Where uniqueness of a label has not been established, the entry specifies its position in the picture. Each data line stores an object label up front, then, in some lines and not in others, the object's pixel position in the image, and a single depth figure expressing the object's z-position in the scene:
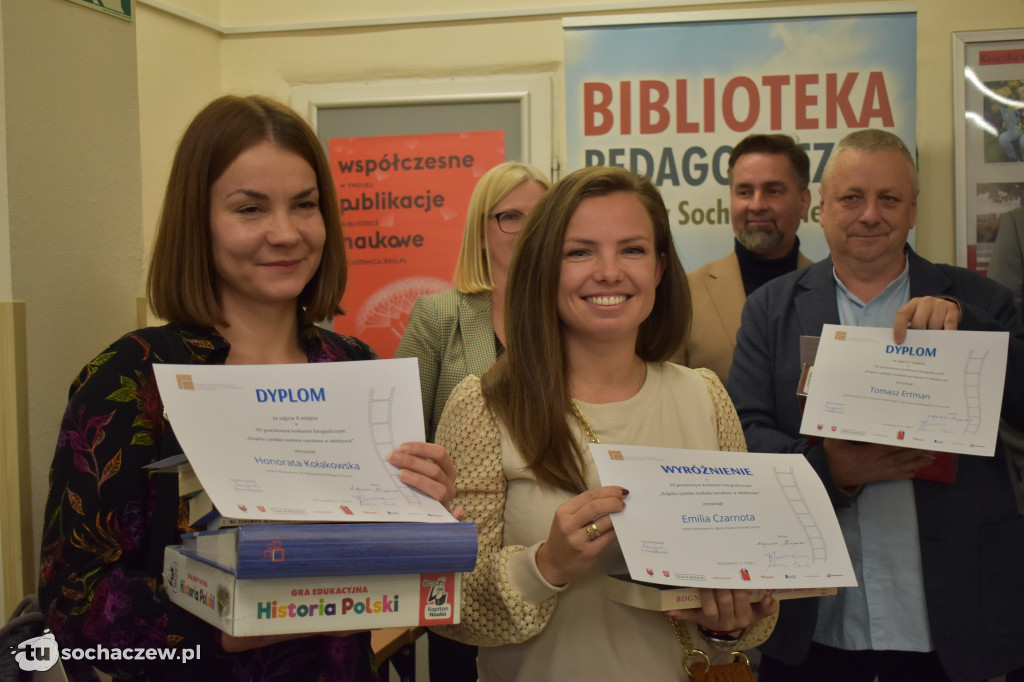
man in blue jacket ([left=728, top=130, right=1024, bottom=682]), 1.97
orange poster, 4.11
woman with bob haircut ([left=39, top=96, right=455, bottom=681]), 1.21
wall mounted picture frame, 3.58
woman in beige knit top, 1.47
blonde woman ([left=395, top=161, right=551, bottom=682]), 2.64
